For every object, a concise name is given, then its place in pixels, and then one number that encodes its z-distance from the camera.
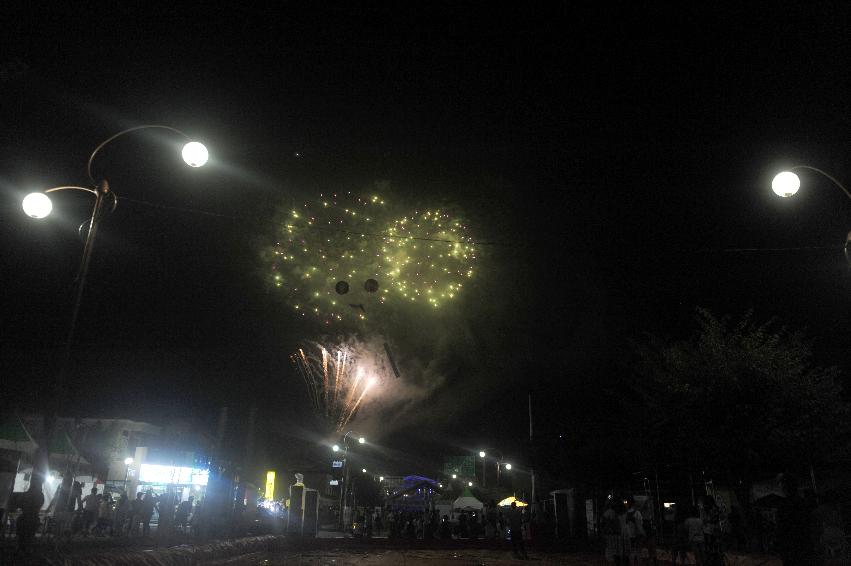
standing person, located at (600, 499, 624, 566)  14.04
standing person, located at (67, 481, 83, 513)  17.02
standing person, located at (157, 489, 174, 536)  19.36
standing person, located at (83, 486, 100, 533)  17.44
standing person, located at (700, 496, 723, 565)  13.58
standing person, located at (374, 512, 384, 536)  33.66
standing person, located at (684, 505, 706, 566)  13.27
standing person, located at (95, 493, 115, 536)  18.19
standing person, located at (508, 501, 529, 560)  18.67
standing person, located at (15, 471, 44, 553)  8.62
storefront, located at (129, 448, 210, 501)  26.20
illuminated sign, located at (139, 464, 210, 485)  26.59
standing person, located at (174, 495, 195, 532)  21.25
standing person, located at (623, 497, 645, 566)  14.05
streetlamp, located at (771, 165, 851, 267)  10.75
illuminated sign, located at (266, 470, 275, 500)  34.31
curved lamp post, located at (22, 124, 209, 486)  10.35
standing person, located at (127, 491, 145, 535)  19.90
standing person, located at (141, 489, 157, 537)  19.88
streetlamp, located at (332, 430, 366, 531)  36.08
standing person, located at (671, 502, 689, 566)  14.78
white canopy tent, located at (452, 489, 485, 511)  37.64
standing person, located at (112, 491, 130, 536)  19.31
